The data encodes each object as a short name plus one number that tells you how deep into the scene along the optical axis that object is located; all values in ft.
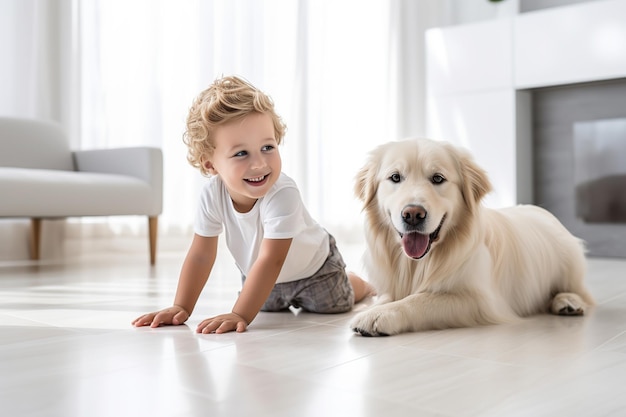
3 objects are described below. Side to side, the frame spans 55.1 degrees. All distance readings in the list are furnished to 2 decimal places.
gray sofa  10.46
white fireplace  14.34
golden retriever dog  5.37
